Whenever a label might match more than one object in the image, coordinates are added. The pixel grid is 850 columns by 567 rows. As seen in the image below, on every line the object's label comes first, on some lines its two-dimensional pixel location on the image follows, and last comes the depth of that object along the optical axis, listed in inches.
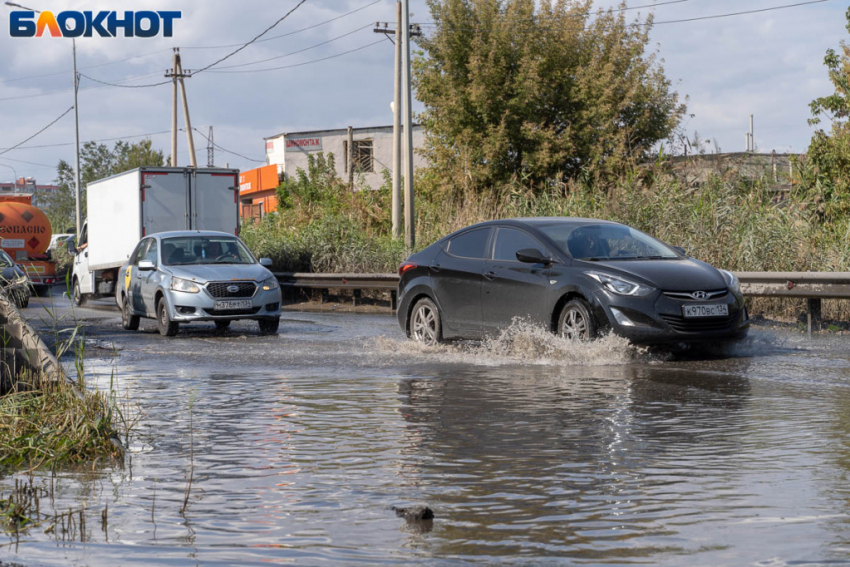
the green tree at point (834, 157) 1090.7
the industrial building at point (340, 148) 3011.8
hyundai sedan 465.1
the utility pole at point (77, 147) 2239.2
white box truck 998.4
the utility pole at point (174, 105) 1964.3
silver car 689.6
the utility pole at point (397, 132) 1169.4
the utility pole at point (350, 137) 2793.8
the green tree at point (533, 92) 1446.9
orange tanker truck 1521.9
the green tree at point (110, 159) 3533.5
